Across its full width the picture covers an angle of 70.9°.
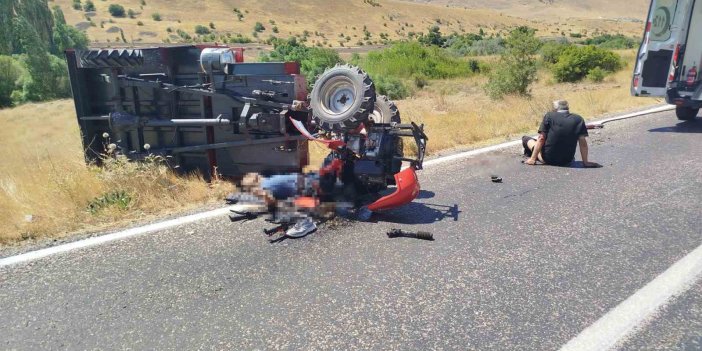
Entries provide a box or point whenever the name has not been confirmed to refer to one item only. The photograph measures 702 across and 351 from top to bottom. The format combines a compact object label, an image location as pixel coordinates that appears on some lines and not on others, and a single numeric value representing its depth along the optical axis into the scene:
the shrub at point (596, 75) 22.86
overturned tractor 5.50
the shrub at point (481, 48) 43.00
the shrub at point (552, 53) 27.72
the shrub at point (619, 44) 44.81
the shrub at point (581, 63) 24.36
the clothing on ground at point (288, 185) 4.92
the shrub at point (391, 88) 21.59
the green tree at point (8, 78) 30.31
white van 10.39
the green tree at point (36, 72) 30.20
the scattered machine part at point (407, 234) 4.49
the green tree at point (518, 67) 17.89
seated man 7.32
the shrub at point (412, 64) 28.00
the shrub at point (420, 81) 25.07
